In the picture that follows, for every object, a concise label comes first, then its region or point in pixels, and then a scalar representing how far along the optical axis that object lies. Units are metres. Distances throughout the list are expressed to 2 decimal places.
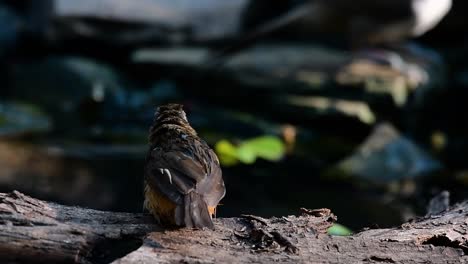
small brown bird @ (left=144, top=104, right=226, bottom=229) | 4.85
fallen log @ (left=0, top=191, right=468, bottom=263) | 4.48
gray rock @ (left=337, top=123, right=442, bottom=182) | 12.60
